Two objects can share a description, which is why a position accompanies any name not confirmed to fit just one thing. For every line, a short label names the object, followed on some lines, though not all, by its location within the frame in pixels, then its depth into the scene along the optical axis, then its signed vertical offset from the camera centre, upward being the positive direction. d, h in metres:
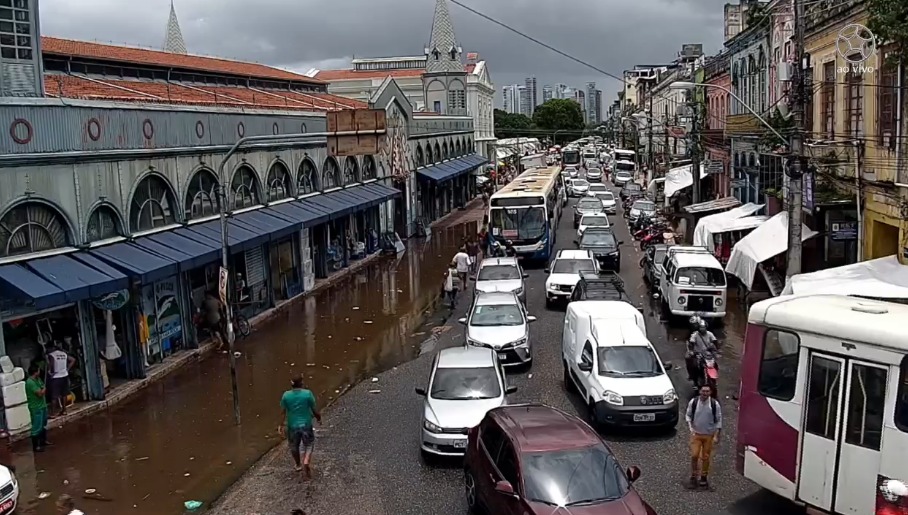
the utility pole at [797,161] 18.09 -0.71
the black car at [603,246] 32.59 -4.20
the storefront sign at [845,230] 22.55 -2.75
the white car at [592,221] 38.72 -3.80
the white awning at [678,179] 47.72 -2.62
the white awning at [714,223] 30.16 -3.26
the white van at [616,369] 14.23 -4.19
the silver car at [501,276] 25.33 -4.14
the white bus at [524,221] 34.66 -3.27
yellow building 19.91 -0.06
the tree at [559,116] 160.88 +4.70
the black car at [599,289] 22.56 -4.07
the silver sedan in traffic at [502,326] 18.89 -4.27
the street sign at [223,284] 16.23 -2.45
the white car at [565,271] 26.00 -4.17
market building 16.03 -1.12
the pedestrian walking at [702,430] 11.87 -4.14
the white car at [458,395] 13.22 -4.17
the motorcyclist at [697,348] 16.52 -4.21
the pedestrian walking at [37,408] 14.45 -4.16
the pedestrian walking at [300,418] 12.90 -4.04
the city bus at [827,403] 9.41 -3.28
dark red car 9.49 -3.89
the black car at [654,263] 28.03 -4.37
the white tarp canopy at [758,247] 23.38 -3.25
